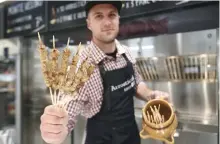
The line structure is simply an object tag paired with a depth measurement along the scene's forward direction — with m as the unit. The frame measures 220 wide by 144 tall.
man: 1.16
